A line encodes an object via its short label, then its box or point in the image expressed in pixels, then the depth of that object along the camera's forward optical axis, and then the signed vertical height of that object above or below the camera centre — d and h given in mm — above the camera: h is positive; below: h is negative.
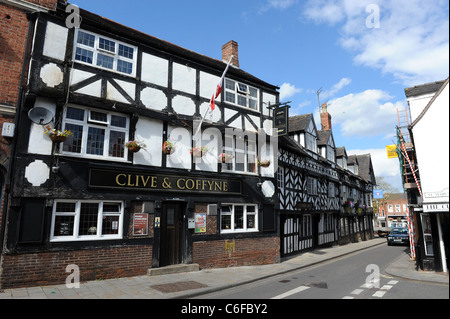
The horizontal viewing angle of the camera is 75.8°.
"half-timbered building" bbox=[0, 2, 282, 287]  8523 +1827
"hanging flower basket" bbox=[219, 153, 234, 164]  12357 +2453
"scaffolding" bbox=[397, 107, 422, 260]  12337 +2452
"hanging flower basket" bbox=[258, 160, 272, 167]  13742 +2433
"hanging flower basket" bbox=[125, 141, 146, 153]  9844 +2338
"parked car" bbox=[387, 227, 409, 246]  23767 -1891
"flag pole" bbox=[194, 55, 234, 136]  11016 +4394
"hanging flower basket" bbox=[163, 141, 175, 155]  10691 +2495
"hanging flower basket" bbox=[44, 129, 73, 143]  8516 +2363
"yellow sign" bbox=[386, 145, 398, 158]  15904 +3482
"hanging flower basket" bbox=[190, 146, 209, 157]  11641 +2583
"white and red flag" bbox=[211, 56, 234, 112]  10998 +4674
